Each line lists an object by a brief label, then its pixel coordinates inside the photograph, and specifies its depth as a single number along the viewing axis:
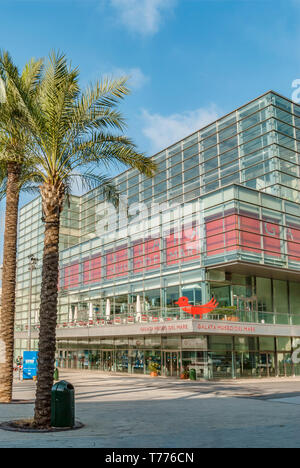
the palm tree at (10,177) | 14.76
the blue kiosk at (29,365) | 33.72
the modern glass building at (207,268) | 35.03
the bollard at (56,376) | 32.78
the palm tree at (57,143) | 12.83
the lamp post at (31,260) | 40.97
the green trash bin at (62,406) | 11.83
